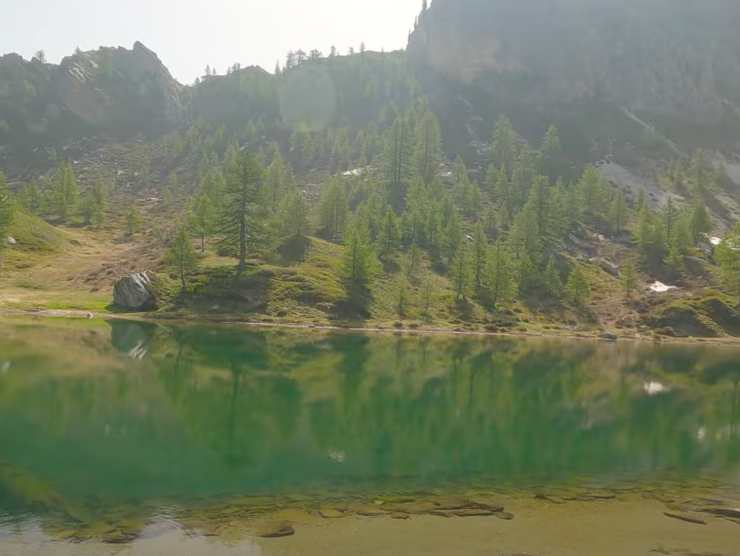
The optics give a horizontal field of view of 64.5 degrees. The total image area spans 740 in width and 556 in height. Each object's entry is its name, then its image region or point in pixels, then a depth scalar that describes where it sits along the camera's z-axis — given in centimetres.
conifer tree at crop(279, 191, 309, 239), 12031
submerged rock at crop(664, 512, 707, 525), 2001
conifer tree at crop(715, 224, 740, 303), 11681
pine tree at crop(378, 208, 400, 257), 12638
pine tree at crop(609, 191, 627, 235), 15788
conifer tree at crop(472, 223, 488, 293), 11725
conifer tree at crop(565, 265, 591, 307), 11762
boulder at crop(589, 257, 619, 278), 13712
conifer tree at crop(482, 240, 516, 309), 11406
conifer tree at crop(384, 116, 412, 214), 17338
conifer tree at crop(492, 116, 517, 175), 19650
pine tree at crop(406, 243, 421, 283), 11999
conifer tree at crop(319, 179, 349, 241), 13725
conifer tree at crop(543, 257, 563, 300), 11988
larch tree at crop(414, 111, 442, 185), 17812
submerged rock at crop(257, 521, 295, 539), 1700
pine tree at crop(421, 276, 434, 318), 10669
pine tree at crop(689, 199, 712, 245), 15150
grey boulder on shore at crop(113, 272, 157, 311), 9262
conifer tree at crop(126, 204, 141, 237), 15362
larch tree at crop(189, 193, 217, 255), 11425
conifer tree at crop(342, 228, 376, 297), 10569
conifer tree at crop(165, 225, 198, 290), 9812
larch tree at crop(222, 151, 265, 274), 10781
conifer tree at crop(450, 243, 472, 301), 11192
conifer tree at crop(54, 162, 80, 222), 15925
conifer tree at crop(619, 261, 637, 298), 12319
